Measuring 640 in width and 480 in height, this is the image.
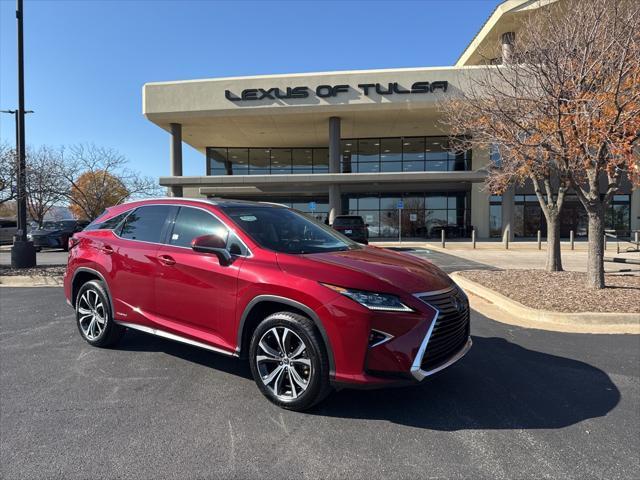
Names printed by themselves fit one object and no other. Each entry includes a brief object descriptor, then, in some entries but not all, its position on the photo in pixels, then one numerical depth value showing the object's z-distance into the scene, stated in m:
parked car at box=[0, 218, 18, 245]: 25.92
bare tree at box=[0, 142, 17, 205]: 11.68
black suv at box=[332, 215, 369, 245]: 18.16
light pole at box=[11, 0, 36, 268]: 11.34
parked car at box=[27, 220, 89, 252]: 19.62
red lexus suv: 3.05
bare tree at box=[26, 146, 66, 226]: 12.41
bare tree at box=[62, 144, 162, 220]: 21.53
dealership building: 24.75
